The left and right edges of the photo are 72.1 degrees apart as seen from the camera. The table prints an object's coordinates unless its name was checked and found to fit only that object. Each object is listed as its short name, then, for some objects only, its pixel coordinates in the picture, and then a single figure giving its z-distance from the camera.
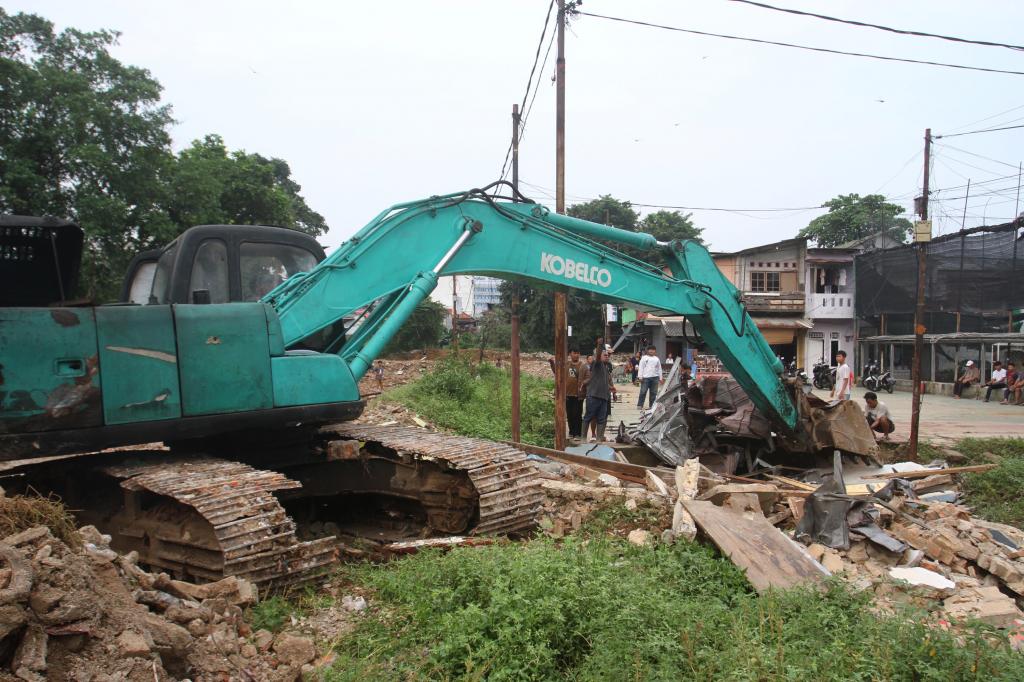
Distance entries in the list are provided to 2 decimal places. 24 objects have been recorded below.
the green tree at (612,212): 37.09
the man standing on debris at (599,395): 11.43
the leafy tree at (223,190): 17.97
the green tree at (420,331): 29.95
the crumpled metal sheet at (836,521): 5.40
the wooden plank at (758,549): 4.26
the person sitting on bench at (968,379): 21.36
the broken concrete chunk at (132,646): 2.43
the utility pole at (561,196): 9.96
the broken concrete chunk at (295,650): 3.15
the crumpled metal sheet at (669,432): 9.22
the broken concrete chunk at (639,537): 4.93
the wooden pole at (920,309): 10.57
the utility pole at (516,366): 10.60
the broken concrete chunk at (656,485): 6.67
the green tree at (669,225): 37.81
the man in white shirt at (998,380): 19.86
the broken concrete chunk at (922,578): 4.63
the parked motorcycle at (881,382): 23.82
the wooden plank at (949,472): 8.20
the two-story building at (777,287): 33.09
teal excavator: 3.77
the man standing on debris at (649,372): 15.44
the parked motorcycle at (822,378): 26.34
